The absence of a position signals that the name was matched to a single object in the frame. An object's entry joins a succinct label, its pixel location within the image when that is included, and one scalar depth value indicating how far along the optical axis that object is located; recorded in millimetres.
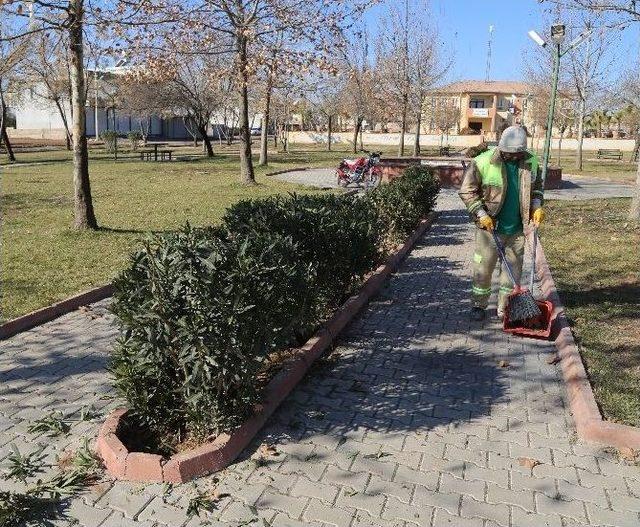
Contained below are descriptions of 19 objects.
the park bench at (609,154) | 40991
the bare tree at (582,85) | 28812
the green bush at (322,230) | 5073
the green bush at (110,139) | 31588
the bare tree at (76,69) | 7984
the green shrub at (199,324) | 3232
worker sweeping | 5473
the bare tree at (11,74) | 21516
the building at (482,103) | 72250
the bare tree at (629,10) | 11125
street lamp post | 13234
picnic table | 29920
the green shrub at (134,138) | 37875
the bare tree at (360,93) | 39219
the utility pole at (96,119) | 53788
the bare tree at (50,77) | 31047
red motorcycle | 18359
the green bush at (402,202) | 8844
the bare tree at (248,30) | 13750
